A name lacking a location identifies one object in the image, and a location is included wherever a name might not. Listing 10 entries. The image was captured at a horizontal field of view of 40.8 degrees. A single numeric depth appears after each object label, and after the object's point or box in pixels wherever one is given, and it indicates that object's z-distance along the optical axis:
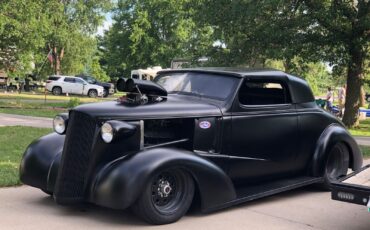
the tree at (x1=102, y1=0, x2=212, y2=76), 55.66
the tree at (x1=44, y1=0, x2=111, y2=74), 43.97
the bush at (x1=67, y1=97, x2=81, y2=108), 21.02
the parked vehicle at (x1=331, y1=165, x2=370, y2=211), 4.75
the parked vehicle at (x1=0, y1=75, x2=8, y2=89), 46.22
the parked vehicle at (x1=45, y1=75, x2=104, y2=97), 39.91
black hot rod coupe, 5.05
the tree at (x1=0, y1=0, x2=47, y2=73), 21.12
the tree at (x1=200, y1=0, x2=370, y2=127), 17.20
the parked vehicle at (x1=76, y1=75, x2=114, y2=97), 40.82
